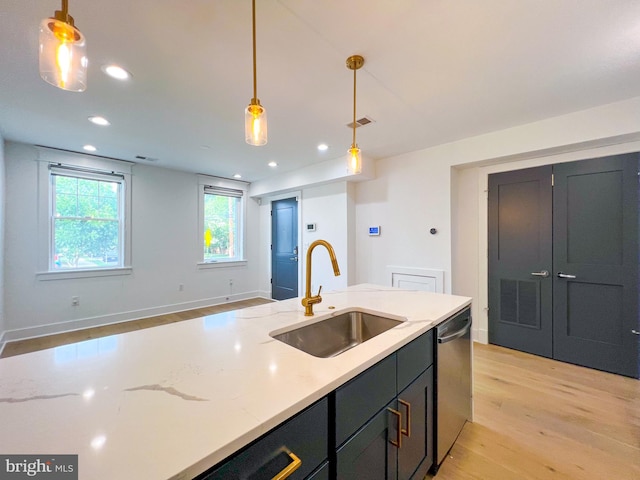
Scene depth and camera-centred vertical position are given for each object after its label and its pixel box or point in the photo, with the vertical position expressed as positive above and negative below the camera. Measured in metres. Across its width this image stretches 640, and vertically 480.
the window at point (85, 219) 3.81 +0.34
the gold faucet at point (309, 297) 1.50 -0.32
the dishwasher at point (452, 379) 1.52 -0.86
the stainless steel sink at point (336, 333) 1.41 -0.53
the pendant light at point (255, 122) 1.38 +0.62
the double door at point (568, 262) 2.60 -0.24
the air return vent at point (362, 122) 2.80 +1.27
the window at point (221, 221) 5.32 +0.42
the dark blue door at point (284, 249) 5.38 -0.16
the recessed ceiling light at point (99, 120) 2.75 +1.28
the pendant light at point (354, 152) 1.87 +0.66
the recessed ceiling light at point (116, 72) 1.94 +1.26
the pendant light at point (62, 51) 0.86 +0.64
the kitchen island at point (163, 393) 0.55 -0.42
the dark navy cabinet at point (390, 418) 0.92 -0.72
